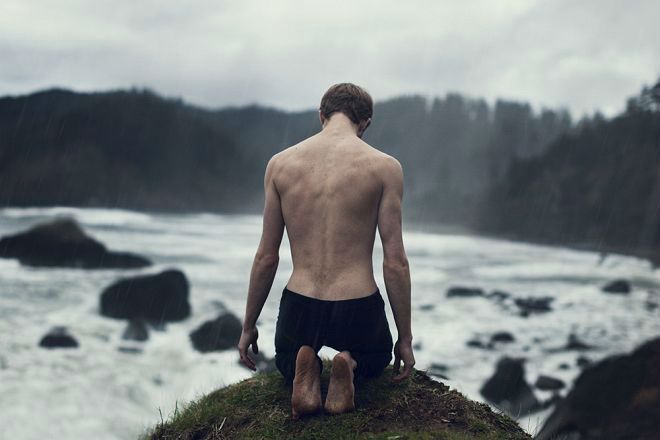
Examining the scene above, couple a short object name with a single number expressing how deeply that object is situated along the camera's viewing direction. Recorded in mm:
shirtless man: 3854
